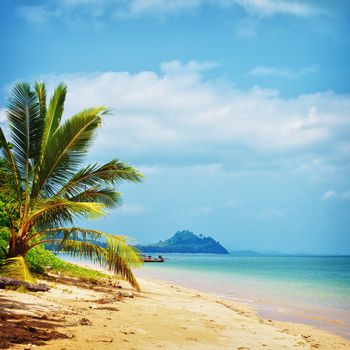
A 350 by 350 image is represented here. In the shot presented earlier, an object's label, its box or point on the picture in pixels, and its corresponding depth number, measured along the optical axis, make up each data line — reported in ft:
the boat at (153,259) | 256.73
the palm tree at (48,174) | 42.32
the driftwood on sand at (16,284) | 33.42
